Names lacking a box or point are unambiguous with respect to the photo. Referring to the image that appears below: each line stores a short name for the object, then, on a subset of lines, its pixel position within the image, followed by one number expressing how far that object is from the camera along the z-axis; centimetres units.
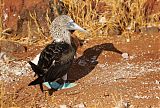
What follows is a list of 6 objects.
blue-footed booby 886
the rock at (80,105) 874
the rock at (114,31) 1191
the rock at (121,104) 850
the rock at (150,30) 1183
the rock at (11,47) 1118
